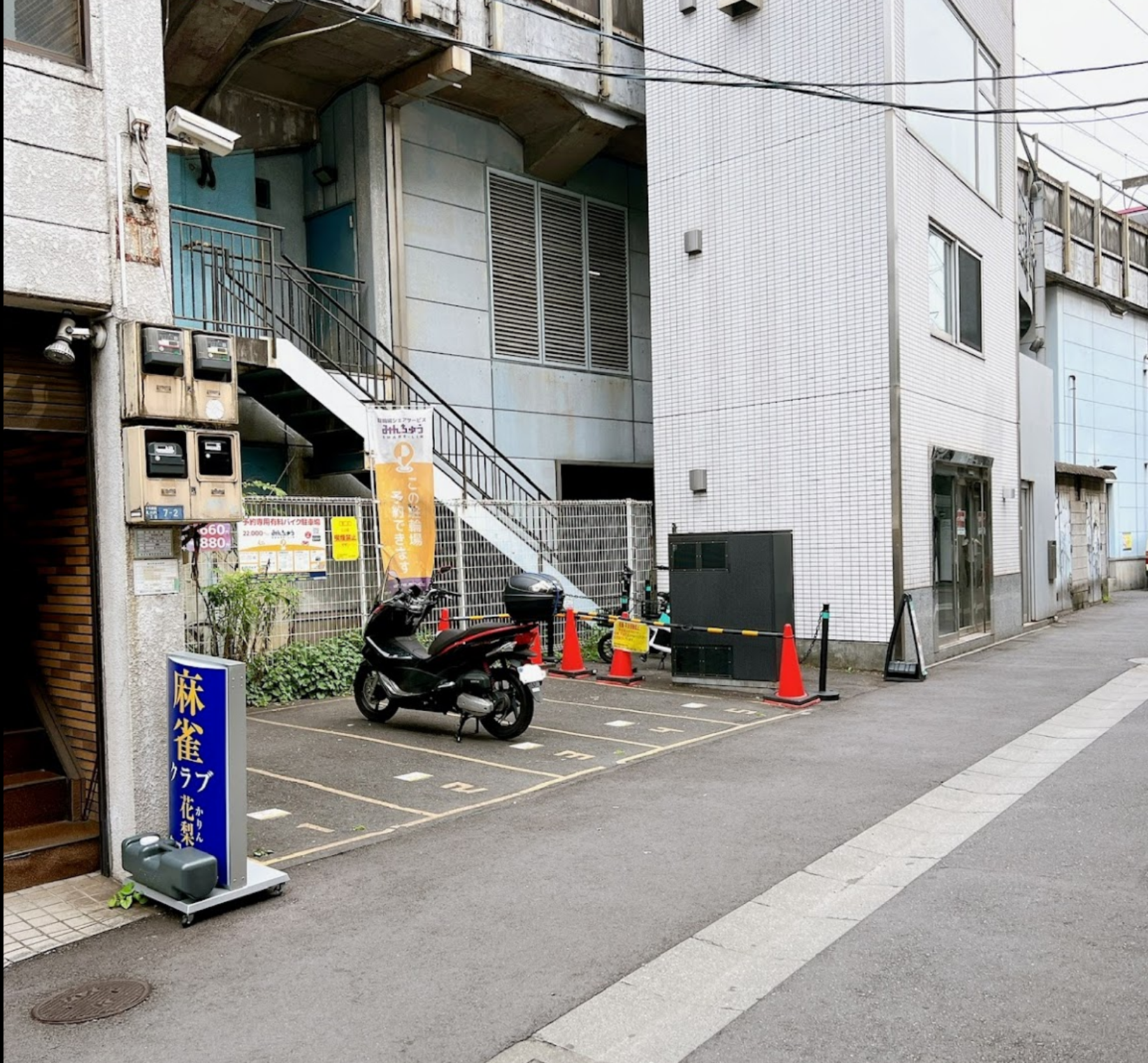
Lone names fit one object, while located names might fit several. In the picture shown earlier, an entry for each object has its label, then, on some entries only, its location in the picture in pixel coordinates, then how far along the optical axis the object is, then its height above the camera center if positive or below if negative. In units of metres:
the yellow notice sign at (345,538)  11.80 -0.07
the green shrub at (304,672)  10.96 -1.52
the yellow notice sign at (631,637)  12.23 -1.33
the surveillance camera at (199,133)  6.04 +2.44
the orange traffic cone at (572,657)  12.76 -1.64
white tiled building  12.65 +2.88
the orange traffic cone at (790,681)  10.71 -1.68
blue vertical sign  5.16 -1.16
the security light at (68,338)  5.23 +1.07
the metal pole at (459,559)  13.20 -0.38
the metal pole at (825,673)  10.80 -1.62
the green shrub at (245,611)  10.62 -0.80
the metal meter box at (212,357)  5.76 +1.01
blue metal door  15.31 +3.84
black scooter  8.95 -1.20
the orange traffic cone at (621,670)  12.21 -1.73
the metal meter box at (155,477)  5.45 +0.32
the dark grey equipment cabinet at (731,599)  11.05 -0.83
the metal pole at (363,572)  12.09 -0.47
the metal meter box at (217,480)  5.68 +0.32
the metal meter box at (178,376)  5.52 +0.89
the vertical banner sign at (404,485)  11.15 +0.52
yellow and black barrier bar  11.19 -1.18
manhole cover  4.11 -1.92
